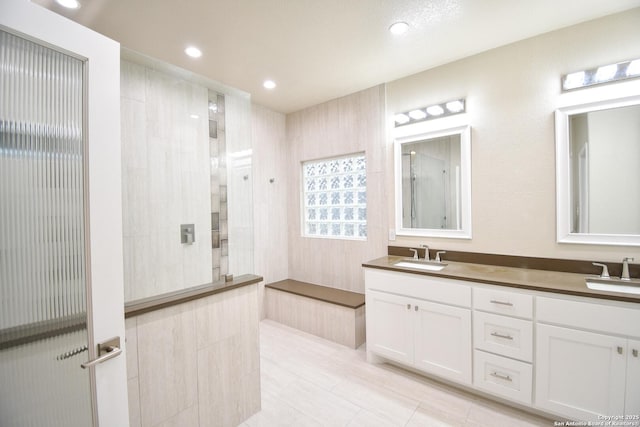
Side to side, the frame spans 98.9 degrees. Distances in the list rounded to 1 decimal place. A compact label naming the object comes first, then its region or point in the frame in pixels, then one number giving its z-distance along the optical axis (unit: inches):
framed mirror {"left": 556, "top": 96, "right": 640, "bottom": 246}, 73.5
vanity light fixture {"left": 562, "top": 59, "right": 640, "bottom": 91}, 72.9
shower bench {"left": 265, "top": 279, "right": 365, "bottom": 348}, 112.4
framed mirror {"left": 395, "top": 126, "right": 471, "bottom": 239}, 98.8
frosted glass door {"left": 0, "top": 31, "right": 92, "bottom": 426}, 32.4
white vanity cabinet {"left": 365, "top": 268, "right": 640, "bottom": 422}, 60.7
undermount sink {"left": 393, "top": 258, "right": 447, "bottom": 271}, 95.0
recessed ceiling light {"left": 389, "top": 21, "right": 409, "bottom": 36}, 78.0
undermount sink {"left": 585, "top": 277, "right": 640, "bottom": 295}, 67.3
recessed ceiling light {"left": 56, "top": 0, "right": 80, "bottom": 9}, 66.8
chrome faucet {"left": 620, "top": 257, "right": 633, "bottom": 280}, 70.9
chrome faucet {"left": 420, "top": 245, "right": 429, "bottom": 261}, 103.0
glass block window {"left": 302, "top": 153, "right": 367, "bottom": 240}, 131.6
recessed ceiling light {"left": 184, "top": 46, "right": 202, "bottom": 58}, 89.6
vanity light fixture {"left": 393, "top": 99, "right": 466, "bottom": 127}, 99.7
